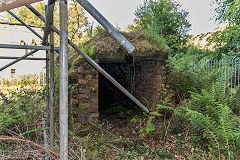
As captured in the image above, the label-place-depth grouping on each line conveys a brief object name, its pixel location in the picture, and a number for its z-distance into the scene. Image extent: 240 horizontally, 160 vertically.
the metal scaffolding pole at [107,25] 1.25
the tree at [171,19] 12.18
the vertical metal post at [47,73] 3.03
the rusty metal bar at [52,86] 2.01
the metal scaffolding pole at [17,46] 1.75
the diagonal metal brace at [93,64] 1.88
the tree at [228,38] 6.67
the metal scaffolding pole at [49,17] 1.61
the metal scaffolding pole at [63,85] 1.24
